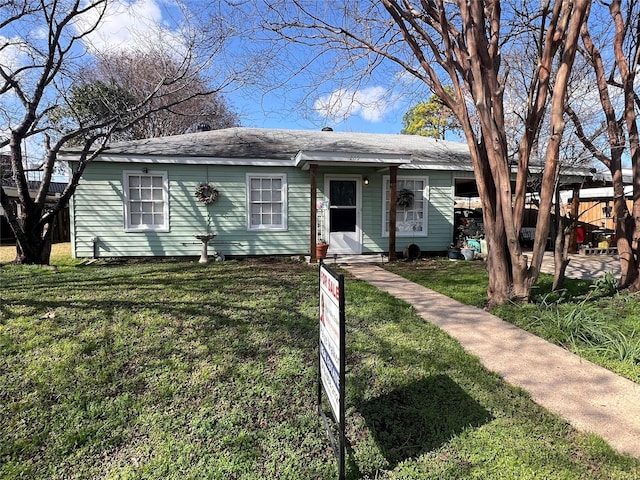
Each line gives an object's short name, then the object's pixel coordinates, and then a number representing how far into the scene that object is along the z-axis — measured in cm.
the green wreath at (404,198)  1005
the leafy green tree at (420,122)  2419
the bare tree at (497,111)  448
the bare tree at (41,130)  766
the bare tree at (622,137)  542
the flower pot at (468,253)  974
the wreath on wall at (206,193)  914
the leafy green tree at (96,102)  884
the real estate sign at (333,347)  187
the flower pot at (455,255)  993
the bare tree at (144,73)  945
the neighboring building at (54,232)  1551
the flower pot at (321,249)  859
